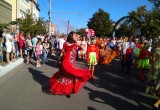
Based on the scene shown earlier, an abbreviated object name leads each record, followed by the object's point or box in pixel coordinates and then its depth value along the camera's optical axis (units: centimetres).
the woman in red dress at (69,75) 324
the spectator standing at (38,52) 607
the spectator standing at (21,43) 706
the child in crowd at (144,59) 462
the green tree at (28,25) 1199
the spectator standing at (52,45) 968
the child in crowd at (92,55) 468
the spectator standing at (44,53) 656
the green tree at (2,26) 790
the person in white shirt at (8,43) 568
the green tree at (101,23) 2758
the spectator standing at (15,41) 699
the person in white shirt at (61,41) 798
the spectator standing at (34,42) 689
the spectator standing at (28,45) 670
